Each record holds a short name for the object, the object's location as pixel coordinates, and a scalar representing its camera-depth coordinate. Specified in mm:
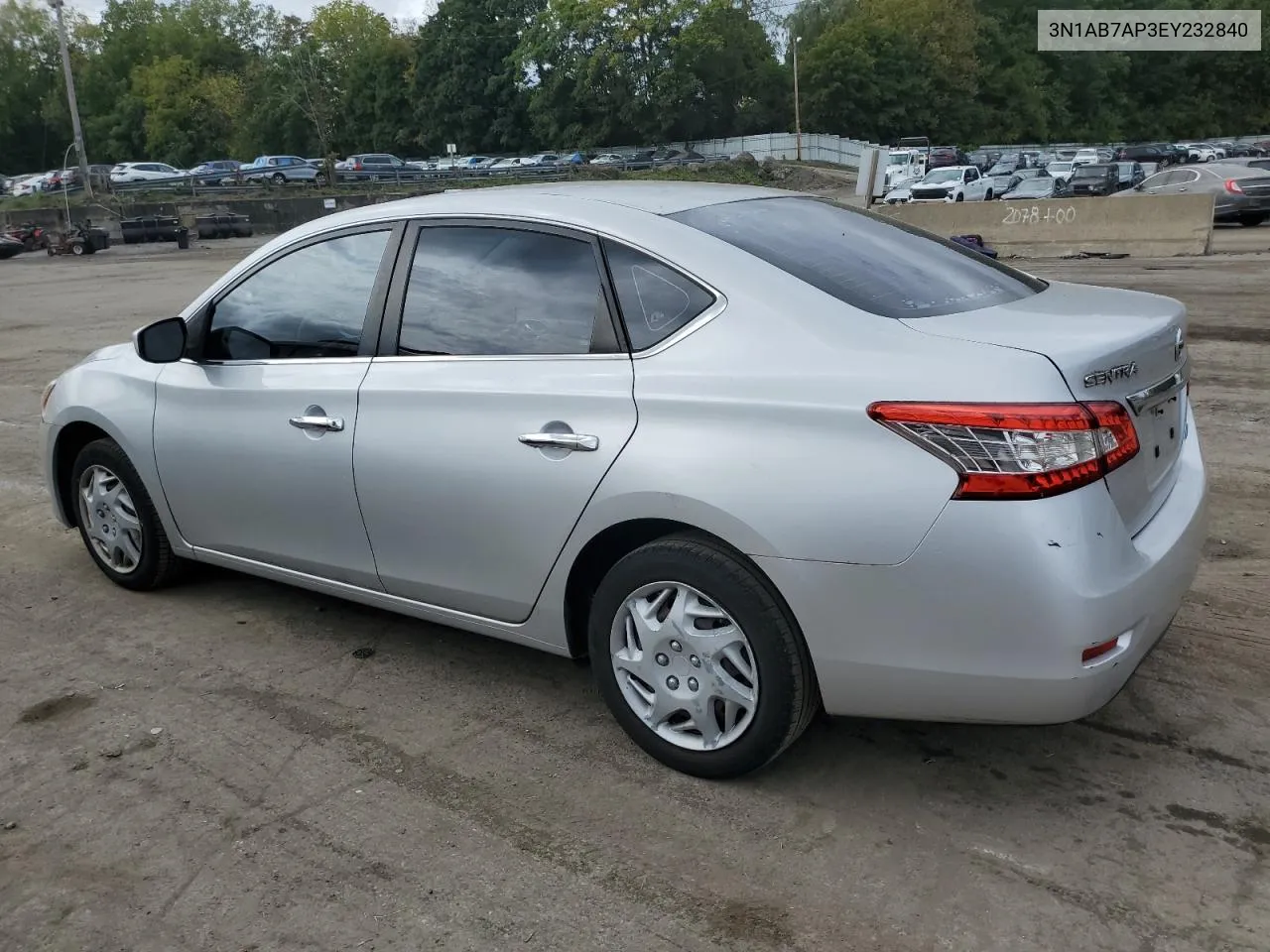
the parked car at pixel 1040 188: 33000
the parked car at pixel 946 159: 54797
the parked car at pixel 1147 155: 54594
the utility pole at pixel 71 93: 44531
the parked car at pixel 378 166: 60750
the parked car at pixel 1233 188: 22938
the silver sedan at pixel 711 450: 2744
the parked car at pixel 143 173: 56672
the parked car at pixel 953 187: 38175
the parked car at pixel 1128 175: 35406
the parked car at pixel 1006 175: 38344
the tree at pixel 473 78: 84625
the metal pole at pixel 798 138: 70812
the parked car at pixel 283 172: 55981
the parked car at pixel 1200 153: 55784
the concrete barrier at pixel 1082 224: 17734
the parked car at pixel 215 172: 54212
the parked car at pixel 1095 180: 33781
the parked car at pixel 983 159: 54469
